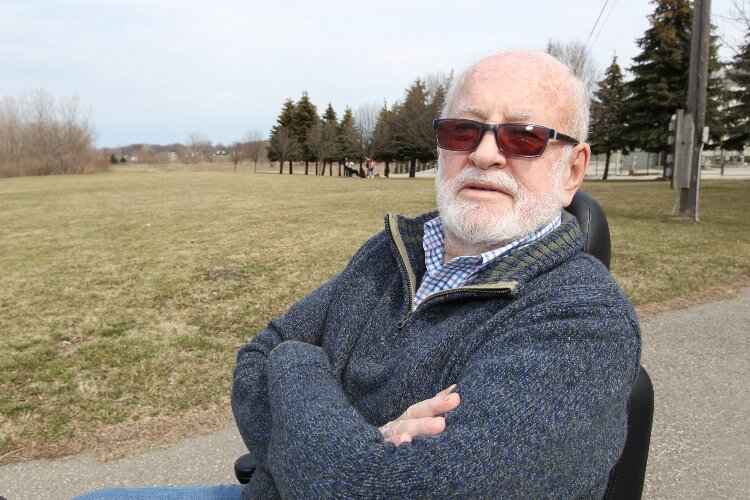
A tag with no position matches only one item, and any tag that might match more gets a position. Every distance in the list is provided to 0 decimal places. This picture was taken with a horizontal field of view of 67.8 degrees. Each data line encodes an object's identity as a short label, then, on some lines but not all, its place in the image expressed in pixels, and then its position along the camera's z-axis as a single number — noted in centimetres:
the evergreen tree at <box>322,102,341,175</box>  5893
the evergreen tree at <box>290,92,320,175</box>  6203
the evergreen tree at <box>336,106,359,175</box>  5769
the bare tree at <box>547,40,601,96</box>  3547
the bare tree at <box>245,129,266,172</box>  7325
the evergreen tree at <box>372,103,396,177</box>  5388
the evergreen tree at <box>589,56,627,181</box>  3700
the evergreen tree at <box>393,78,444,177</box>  4728
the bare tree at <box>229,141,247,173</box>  7407
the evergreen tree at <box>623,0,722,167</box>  3145
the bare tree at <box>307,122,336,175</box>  5759
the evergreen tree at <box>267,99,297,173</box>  6178
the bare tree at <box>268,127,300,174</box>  6038
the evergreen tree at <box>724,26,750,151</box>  2408
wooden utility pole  1170
